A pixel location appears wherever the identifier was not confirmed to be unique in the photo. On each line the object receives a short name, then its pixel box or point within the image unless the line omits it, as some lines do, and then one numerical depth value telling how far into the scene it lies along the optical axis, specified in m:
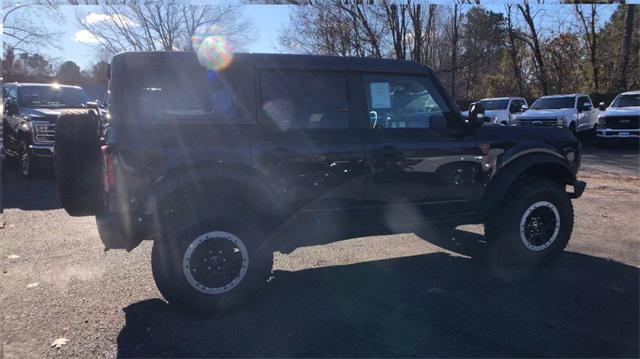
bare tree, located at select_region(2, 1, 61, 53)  19.79
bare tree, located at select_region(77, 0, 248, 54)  20.79
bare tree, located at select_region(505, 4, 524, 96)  32.05
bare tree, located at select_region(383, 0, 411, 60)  22.72
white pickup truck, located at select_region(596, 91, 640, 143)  17.73
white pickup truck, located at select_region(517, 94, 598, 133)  18.31
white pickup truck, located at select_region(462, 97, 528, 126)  19.80
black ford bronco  4.03
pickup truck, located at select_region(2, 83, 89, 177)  10.77
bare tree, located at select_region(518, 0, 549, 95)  29.95
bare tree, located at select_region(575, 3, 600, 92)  28.45
